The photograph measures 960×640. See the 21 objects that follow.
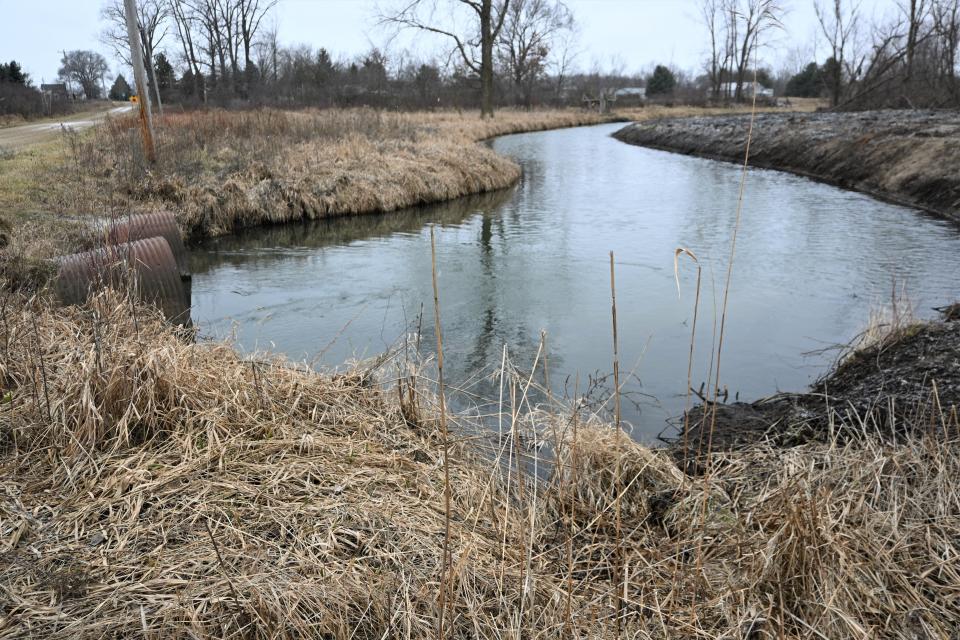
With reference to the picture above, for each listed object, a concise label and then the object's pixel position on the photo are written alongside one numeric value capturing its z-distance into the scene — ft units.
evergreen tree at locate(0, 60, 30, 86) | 103.71
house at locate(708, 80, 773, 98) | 152.76
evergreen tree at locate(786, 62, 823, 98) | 169.53
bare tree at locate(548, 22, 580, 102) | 159.02
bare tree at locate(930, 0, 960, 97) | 74.56
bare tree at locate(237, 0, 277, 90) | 135.44
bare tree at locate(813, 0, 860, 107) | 102.68
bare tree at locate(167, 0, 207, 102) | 128.57
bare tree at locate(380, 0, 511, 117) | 94.84
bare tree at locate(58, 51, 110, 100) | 195.42
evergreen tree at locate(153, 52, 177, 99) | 121.37
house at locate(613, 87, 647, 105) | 168.04
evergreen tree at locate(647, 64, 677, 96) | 194.18
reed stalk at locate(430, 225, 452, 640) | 5.79
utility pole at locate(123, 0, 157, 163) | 33.14
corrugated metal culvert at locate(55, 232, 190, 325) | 15.34
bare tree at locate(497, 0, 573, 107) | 134.21
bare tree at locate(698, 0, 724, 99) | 159.41
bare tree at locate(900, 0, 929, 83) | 87.04
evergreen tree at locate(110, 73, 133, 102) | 169.86
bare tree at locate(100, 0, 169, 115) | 106.32
